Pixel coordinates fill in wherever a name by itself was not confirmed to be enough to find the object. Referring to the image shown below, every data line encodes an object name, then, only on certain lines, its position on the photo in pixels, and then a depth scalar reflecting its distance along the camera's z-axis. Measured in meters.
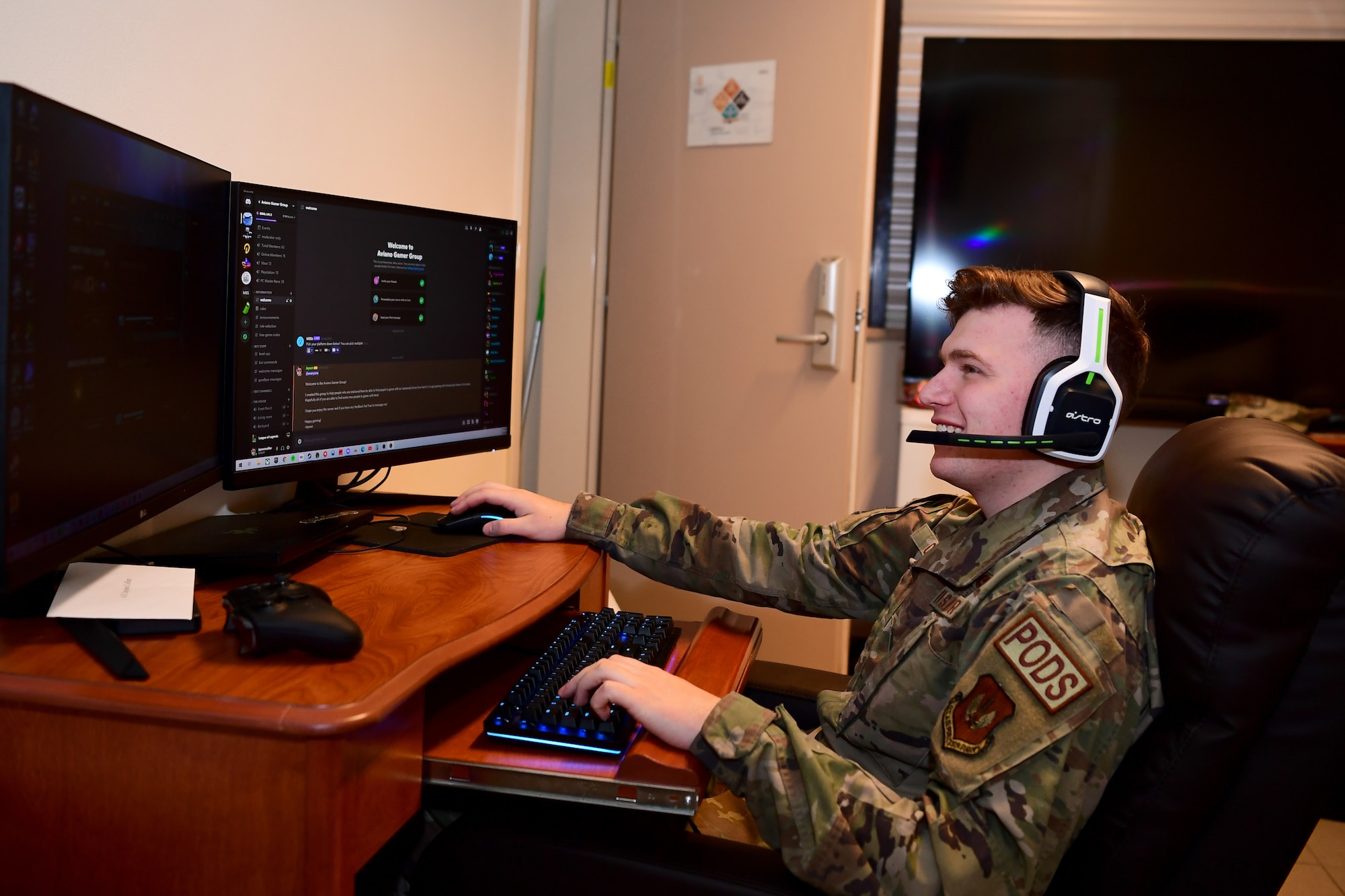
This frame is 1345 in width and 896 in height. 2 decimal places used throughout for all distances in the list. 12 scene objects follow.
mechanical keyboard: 0.93
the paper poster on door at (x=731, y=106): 2.53
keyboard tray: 0.88
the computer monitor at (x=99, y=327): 0.72
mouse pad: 1.29
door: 2.48
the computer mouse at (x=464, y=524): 1.39
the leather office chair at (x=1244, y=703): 0.85
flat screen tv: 2.55
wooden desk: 0.73
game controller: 0.82
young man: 0.86
